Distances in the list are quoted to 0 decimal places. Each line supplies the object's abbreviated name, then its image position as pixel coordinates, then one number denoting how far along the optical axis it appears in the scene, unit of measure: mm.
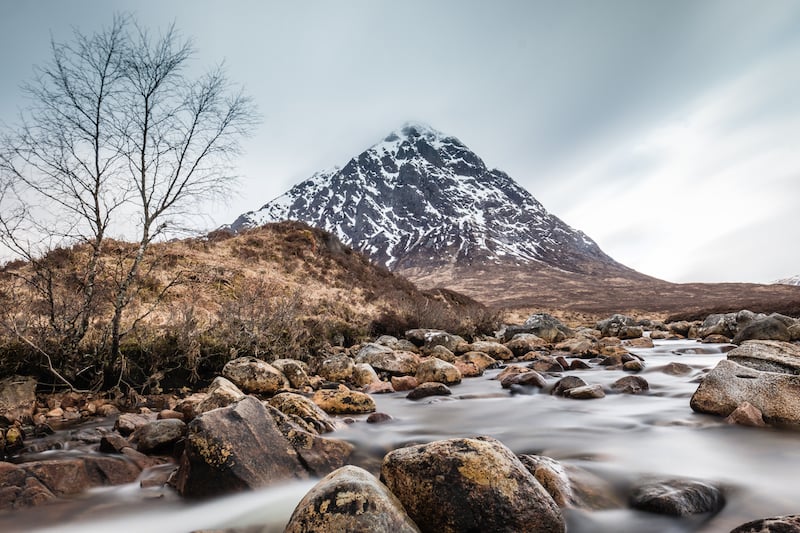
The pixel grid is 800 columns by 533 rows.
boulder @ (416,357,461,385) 9859
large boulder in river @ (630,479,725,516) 3395
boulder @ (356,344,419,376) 11008
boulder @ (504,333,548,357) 15609
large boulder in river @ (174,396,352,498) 3672
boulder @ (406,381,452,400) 8344
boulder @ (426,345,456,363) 12482
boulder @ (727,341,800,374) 6176
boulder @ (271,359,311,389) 9133
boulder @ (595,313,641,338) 22600
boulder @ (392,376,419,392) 9253
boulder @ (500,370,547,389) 8914
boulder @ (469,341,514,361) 14286
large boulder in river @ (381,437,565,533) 2678
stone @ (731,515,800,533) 2189
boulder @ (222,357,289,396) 8352
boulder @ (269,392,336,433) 5404
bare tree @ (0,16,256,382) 7375
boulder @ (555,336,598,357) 14125
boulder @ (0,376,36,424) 6172
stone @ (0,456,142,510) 3492
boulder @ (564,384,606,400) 7773
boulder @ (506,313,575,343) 19516
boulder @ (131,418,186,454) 4770
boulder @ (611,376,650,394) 8200
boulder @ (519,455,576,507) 3414
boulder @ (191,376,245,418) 5675
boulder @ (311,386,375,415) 6965
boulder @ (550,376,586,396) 8211
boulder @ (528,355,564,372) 10898
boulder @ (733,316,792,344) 13633
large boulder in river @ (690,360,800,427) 5086
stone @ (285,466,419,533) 2338
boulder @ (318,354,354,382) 10227
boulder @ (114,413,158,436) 5414
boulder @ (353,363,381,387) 9852
